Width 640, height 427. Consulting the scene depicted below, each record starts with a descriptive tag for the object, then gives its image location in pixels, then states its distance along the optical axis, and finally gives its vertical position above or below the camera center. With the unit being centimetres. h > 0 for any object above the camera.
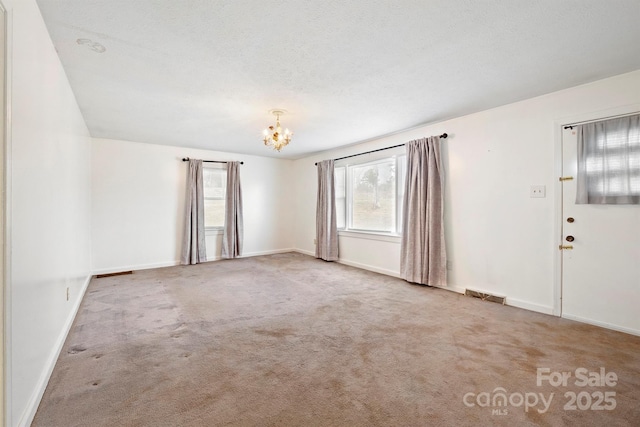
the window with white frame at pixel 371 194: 491 +34
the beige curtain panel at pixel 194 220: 580 -17
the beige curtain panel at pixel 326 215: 601 -7
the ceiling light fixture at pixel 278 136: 358 +99
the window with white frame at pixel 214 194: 623 +41
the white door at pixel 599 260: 266 -49
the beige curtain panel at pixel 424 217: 407 -8
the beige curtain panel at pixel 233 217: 635 -12
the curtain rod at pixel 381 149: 400 +113
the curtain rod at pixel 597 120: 266 +92
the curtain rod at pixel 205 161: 589 +113
